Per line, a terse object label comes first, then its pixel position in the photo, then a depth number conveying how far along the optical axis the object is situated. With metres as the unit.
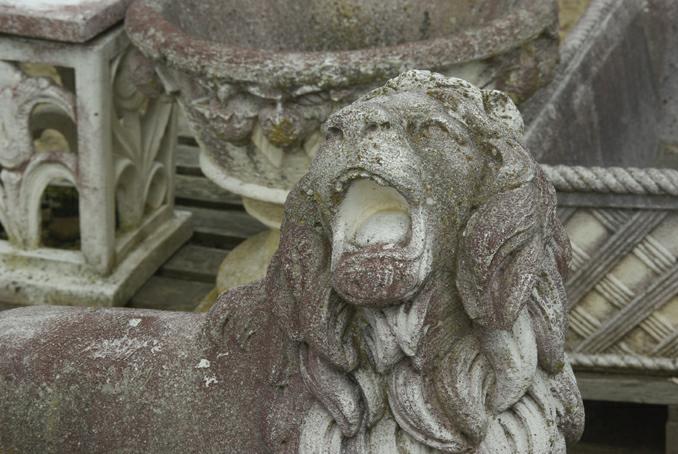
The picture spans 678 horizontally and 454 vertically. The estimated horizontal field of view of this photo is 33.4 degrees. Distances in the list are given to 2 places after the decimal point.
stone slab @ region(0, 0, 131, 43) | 2.58
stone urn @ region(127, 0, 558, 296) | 2.26
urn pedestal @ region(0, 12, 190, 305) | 2.68
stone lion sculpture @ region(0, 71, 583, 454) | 1.38
